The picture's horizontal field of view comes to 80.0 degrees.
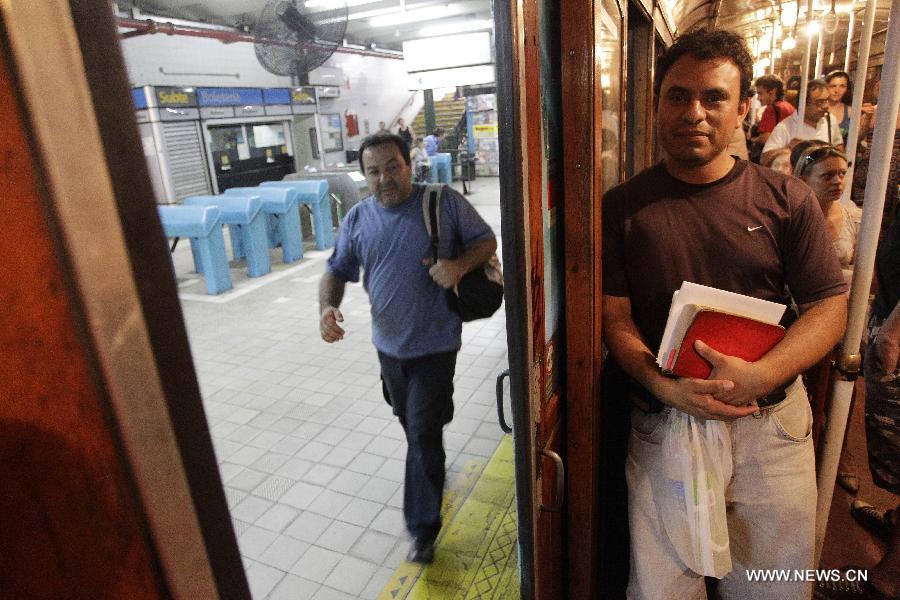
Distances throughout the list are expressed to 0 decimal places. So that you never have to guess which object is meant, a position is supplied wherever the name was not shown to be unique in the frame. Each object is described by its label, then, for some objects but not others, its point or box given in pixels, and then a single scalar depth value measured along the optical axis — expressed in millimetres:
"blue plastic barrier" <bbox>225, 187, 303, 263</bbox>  8492
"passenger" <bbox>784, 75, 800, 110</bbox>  7605
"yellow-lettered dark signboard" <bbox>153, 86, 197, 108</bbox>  10195
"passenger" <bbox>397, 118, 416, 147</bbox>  15447
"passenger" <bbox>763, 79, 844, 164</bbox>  4883
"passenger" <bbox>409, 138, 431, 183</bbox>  13172
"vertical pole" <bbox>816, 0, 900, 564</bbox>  1512
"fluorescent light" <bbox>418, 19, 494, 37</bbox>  16125
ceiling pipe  9055
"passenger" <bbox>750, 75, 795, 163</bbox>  6645
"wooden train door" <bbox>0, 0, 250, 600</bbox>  451
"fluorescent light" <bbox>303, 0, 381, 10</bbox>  5334
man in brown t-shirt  1711
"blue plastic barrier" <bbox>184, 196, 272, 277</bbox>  7793
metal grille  10648
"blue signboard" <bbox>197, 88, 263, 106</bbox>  11180
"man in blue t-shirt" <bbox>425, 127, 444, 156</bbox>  15270
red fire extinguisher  16891
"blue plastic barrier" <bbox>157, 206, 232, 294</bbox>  7066
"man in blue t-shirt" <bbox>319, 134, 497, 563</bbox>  2504
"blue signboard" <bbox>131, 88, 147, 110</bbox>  9781
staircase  21391
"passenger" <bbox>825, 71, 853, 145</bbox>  5641
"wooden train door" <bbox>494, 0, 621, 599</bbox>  1410
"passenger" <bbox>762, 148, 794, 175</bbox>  4125
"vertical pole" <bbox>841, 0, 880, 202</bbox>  1852
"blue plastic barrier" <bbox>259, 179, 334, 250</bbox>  9125
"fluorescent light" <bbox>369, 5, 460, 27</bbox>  14109
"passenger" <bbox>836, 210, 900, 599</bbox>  2288
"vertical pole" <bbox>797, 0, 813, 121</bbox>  4629
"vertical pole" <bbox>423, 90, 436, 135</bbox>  18344
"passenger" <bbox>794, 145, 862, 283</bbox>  2693
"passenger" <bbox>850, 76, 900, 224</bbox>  4295
